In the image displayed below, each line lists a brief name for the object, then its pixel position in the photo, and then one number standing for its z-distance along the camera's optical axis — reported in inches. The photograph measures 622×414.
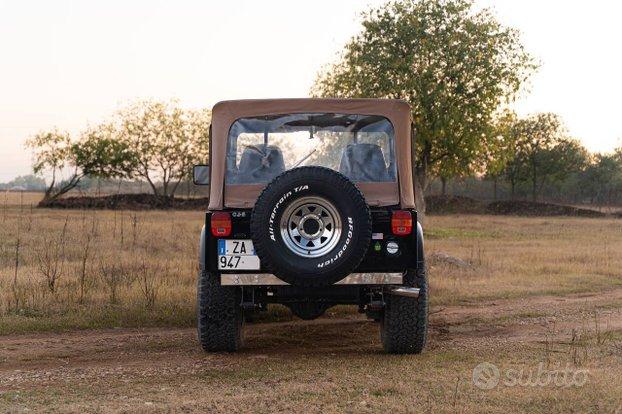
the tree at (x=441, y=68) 1074.1
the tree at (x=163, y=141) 2345.0
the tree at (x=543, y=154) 2425.0
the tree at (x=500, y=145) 1141.7
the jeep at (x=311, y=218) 269.4
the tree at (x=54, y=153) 2196.1
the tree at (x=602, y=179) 2672.2
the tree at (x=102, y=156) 2210.9
